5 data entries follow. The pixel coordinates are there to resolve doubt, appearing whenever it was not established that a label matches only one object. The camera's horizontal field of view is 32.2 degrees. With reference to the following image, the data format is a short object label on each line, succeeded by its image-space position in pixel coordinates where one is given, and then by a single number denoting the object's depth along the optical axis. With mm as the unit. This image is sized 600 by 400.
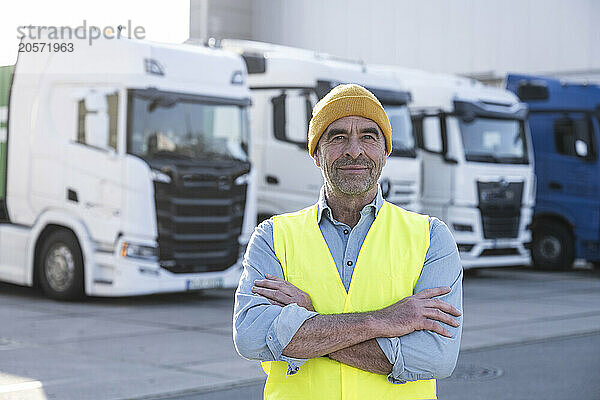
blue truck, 17719
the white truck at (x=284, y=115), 14047
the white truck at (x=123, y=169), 11867
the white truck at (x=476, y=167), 16641
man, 2834
